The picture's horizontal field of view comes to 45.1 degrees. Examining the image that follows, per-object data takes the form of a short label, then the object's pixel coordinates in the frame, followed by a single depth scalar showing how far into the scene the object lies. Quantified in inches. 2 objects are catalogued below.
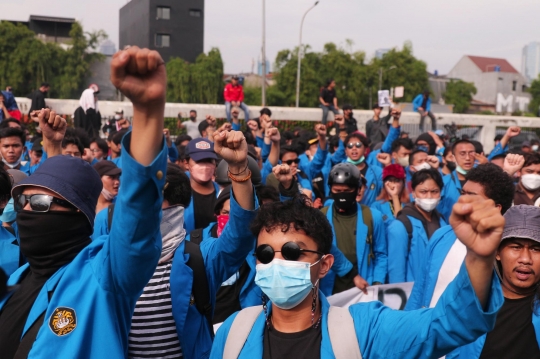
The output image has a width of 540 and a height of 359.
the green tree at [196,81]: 2289.6
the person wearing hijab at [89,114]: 617.6
